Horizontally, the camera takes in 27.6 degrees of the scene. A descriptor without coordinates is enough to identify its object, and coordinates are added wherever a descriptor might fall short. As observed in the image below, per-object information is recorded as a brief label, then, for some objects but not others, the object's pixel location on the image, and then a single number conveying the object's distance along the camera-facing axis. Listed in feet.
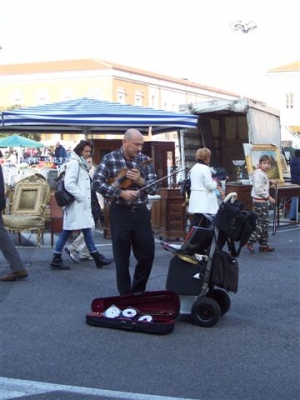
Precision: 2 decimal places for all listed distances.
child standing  32.48
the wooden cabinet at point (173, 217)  36.96
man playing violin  19.06
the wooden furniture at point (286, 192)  40.29
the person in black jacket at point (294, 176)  47.21
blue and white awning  38.01
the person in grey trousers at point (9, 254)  25.00
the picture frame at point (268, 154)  42.63
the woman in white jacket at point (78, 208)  27.53
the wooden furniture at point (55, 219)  34.45
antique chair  33.37
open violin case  18.31
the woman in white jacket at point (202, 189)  29.81
